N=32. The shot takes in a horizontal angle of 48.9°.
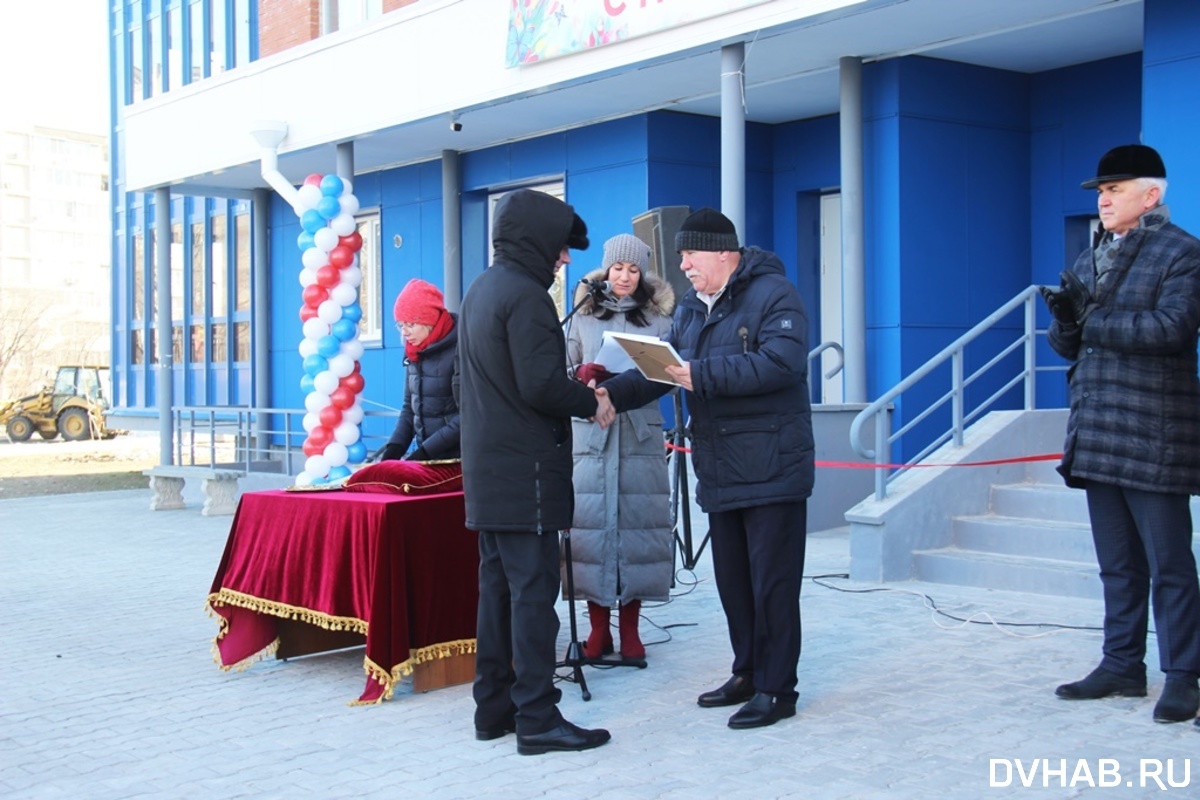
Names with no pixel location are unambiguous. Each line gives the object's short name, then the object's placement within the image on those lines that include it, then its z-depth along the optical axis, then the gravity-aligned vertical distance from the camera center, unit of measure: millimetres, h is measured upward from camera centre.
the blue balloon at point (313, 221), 11031 +1266
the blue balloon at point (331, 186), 11039 +1559
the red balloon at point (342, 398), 10859 -216
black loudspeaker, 8133 +787
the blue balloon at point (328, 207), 10992 +1374
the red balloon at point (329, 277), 10977 +791
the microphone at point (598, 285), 5770 +371
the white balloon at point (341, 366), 10894 +48
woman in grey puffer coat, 5719 -483
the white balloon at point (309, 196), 11039 +1474
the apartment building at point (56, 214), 93062 +11620
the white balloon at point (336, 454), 10586 -665
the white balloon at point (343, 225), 11039 +1235
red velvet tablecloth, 5336 -858
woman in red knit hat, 6336 +15
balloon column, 10797 +408
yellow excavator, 33812 -1108
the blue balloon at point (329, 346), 10883 +214
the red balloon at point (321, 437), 10719 -528
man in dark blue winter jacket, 4848 -260
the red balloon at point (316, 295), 11039 +647
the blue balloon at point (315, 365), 10891 +58
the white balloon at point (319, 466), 10547 -754
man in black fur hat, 4770 -169
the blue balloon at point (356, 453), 10711 -665
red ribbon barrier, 7430 -543
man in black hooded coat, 4645 -301
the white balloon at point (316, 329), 10914 +356
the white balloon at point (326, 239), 10962 +1104
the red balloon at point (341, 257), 11023 +959
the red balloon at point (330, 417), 10789 -368
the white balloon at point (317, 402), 10797 -247
